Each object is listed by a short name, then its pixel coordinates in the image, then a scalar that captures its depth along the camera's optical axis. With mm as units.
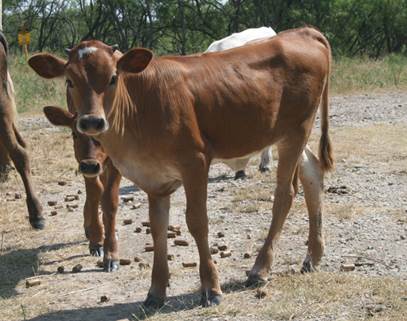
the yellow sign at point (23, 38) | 27980
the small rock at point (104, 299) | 5703
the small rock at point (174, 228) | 7367
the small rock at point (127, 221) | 7898
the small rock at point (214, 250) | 6695
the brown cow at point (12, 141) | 8023
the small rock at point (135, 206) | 8653
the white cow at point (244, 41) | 9688
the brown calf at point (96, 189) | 6105
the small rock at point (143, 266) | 6441
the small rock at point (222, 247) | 6742
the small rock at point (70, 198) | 9109
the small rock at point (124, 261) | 6586
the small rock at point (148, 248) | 6887
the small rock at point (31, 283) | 6207
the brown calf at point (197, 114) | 5039
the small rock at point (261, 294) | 5496
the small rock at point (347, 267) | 5982
